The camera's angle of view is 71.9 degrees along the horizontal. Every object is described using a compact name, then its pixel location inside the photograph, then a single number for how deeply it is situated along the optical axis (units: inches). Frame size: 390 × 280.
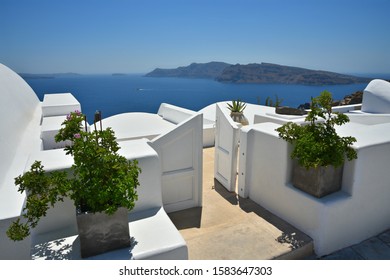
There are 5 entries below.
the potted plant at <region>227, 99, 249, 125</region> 458.3
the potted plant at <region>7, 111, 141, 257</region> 105.7
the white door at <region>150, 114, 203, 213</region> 197.5
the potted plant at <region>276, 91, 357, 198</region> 156.8
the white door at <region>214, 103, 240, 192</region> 231.8
